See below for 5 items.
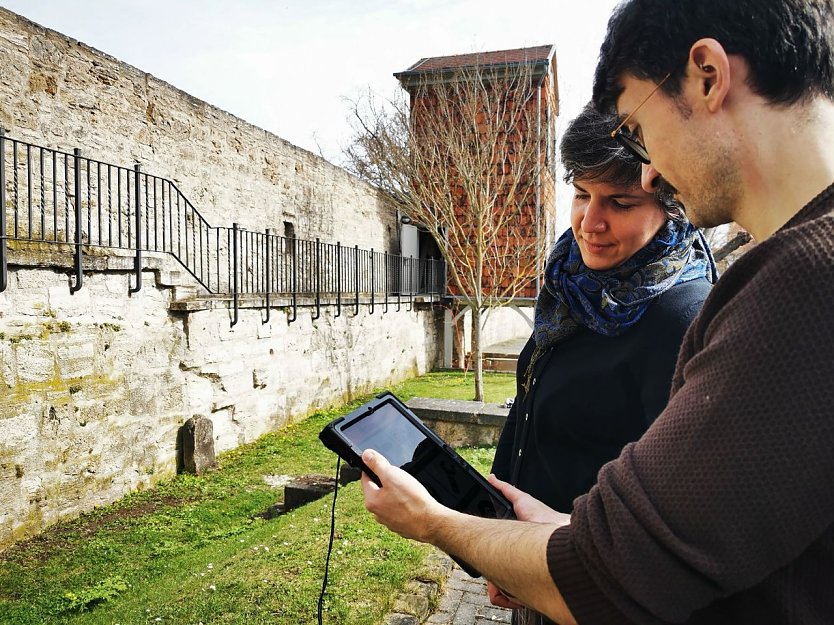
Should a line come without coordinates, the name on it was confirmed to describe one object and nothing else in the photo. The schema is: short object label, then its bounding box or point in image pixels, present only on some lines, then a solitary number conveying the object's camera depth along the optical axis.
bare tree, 11.20
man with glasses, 0.64
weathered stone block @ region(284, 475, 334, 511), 5.75
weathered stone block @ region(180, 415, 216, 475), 7.30
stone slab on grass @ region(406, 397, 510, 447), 6.55
